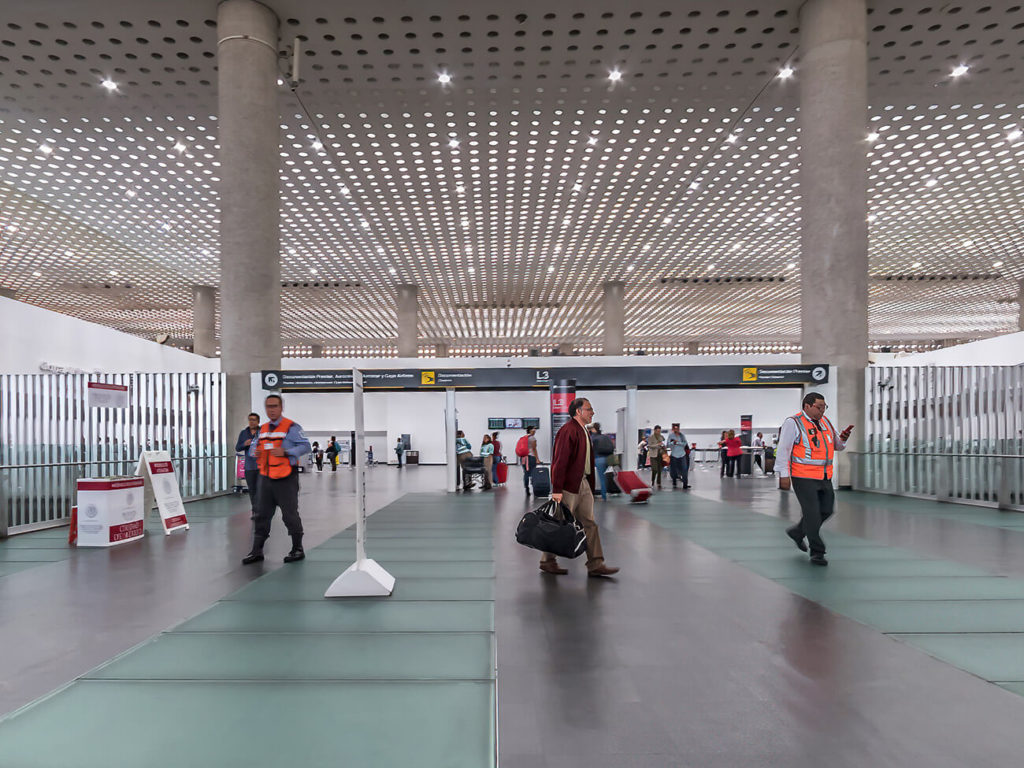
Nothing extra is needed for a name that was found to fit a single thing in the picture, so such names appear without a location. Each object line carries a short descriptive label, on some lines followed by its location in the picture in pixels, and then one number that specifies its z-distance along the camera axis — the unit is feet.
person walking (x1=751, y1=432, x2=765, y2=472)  81.82
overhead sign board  50.83
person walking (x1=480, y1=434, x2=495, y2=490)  57.21
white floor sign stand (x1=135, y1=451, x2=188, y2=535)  30.49
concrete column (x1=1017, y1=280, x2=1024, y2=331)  125.90
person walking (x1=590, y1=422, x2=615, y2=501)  43.01
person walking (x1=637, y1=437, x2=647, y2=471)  93.04
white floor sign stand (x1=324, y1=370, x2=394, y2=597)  18.28
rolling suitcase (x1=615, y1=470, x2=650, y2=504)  43.34
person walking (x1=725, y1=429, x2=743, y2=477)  69.46
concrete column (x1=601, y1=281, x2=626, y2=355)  120.98
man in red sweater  20.29
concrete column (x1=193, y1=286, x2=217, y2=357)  125.70
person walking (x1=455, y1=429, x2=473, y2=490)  55.52
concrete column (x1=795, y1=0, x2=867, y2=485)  47.93
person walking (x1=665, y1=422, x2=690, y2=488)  57.62
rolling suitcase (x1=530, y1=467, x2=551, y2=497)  47.32
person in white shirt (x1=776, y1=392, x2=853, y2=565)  22.62
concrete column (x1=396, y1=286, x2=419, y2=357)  122.21
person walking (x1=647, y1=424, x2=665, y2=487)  59.72
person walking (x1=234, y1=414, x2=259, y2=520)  27.17
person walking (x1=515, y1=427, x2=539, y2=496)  49.21
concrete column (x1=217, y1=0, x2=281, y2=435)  47.60
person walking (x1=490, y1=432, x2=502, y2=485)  60.06
